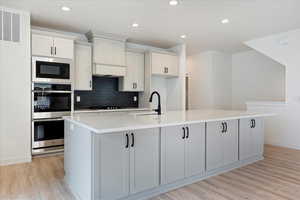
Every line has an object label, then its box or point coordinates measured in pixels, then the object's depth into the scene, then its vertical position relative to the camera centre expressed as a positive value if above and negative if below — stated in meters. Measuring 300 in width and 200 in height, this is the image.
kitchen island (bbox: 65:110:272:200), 1.85 -0.64
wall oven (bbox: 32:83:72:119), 3.55 -0.05
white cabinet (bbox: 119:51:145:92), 4.80 +0.63
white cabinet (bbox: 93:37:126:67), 4.25 +1.06
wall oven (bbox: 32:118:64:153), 3.55 -0.71
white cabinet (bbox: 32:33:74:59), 3.55 +0.99
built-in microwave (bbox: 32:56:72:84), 3.52 +0.53
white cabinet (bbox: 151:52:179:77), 4.95 +0.91
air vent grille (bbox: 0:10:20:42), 3.21 +1.22
